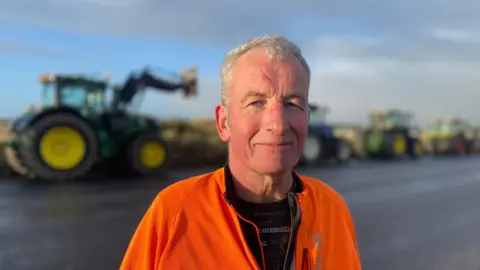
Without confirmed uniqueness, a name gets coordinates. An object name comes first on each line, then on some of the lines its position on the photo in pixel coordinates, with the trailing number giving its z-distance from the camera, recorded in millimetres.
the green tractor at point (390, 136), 21688
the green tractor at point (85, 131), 10305
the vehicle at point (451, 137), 27953
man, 1348
